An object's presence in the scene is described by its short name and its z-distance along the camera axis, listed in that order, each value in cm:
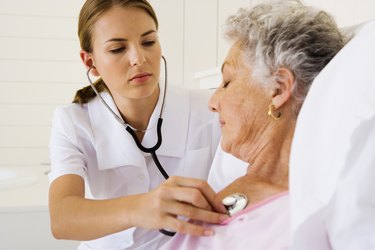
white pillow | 57
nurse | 130
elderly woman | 89
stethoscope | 131
